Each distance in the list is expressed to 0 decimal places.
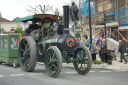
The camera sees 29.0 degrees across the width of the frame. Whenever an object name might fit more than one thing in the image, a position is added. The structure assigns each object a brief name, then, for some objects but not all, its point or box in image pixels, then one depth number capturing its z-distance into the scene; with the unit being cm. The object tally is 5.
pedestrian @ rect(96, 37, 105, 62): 1602
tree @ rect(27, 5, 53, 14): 4237
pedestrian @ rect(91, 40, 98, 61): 1592
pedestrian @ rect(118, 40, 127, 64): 1666
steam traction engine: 1054
